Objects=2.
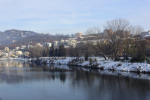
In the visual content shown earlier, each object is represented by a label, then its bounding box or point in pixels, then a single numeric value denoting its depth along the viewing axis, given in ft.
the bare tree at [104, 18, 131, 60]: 116.06
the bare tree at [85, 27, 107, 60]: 121.19
